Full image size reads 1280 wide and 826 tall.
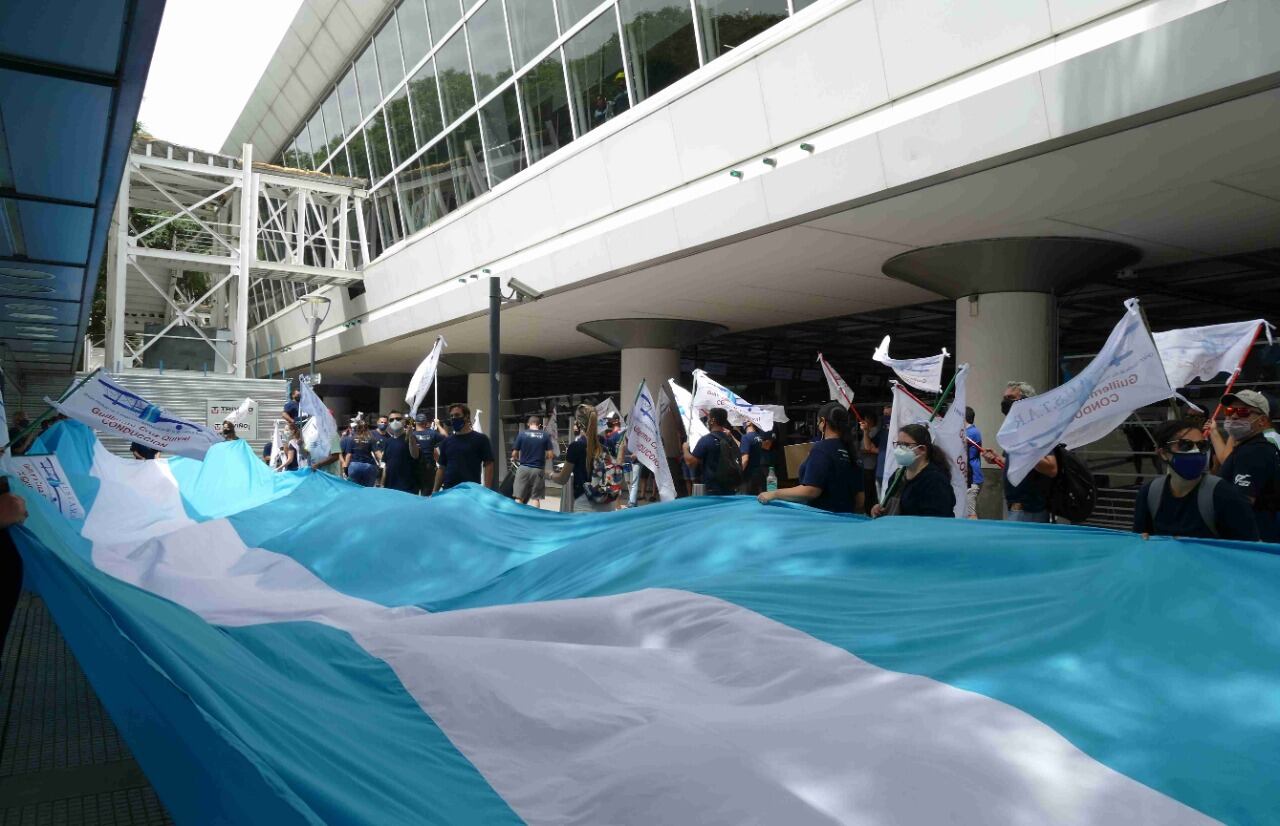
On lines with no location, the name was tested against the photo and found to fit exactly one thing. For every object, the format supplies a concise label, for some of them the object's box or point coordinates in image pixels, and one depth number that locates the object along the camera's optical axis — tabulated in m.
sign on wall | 23.11
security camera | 13.77
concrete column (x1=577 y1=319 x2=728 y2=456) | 23.14
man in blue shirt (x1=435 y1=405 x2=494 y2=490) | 11.09
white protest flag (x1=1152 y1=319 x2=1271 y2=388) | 7.39
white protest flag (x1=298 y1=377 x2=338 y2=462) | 13.09
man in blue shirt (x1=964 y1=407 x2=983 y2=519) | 10.38
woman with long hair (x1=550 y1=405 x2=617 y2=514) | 14.19
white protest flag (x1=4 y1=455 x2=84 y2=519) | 7.31
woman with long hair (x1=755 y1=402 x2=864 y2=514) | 6.95
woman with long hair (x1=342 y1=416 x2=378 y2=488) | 13.64
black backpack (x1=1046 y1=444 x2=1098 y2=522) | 7.07
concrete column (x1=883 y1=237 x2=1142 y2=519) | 14.18
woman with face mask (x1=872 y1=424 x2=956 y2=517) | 6.14
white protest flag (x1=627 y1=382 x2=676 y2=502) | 10.98
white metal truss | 28.69
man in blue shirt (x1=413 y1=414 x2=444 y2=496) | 12.62
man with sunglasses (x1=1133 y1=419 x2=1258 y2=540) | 5.11
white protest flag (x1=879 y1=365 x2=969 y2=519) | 7.30
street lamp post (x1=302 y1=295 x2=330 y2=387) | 31.96
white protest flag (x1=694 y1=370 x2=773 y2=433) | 12.72
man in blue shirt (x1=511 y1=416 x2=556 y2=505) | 13.59
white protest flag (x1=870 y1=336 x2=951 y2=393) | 9.12
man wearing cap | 6.41
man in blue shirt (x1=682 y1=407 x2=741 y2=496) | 10.94
